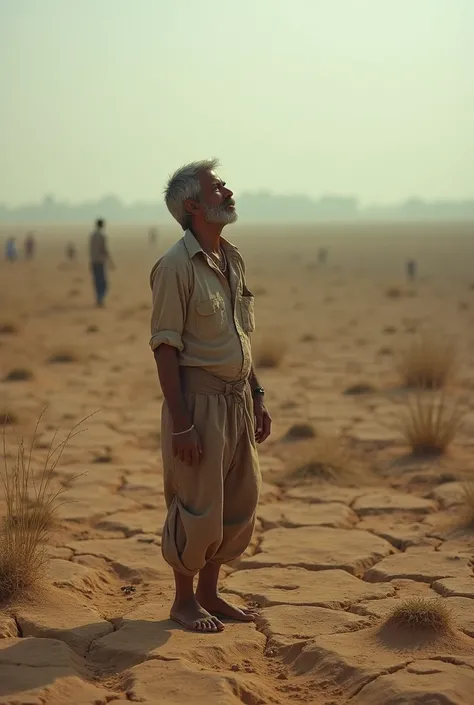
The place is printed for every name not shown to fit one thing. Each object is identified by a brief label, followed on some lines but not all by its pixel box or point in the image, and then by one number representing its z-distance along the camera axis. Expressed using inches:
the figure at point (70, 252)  1558.8
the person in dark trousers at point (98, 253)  677.9
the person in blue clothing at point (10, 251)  1510.8
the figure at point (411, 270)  1107.3
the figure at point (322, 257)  1583.2
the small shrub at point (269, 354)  474.6
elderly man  156.9
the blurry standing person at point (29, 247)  1598.2
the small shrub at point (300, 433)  327.0
